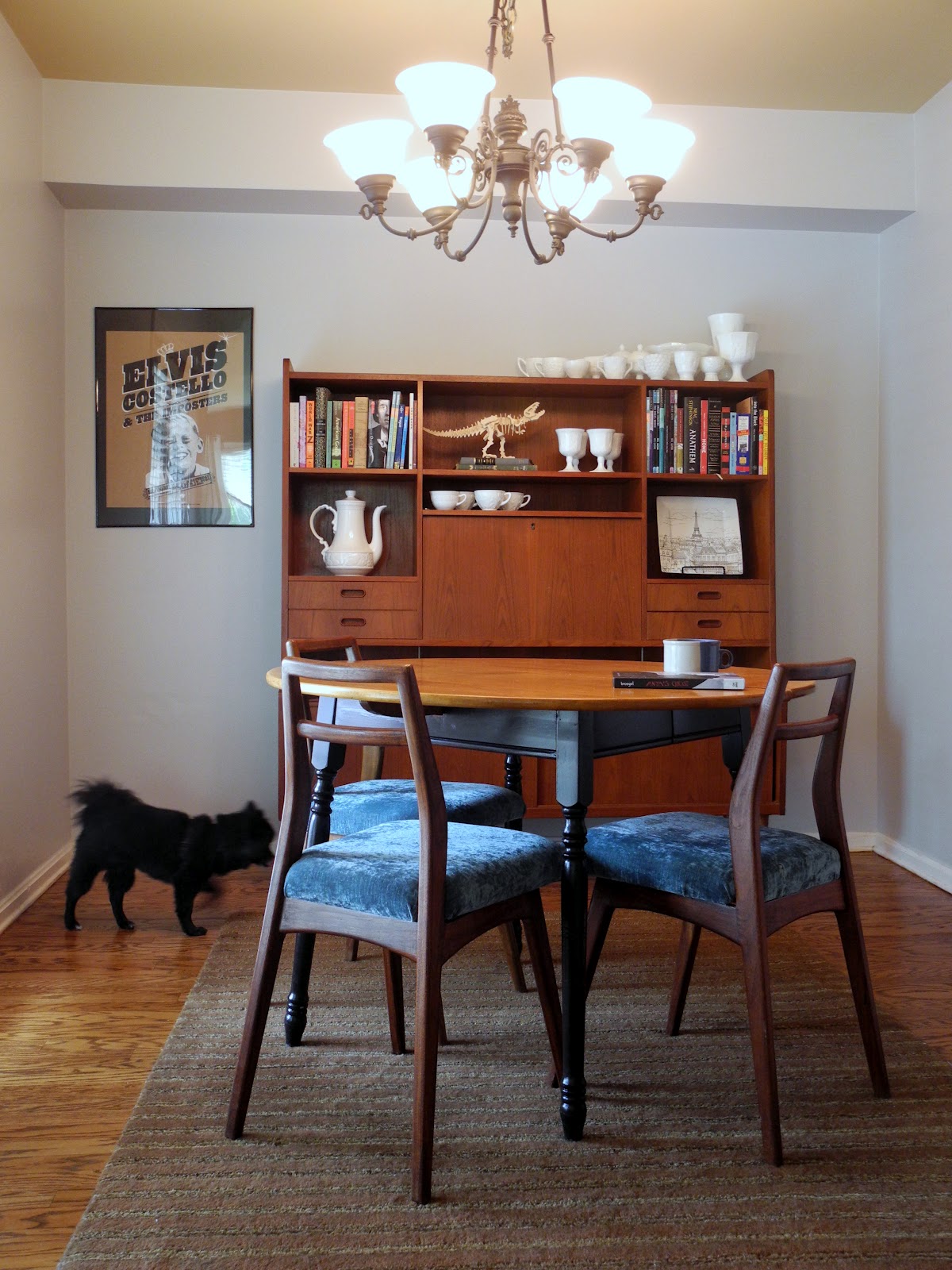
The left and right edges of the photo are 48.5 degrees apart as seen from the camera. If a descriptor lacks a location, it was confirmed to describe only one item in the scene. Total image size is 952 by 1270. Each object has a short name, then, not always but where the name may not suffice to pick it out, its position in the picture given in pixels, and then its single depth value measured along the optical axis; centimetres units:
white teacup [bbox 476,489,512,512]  364
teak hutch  361
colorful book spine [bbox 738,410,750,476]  371
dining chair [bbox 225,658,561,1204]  164
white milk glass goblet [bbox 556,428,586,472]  370
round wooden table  178
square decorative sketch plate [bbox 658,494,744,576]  383
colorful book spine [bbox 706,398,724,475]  371
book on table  194
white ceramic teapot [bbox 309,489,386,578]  367
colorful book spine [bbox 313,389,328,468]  360
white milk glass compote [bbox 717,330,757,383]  375
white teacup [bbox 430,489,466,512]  363
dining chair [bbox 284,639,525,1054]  222
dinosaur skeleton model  375
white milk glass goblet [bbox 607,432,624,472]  374
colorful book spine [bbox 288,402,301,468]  360
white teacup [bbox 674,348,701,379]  371
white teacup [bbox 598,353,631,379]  372
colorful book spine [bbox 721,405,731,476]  372
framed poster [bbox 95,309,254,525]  381
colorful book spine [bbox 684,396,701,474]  370
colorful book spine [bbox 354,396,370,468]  362
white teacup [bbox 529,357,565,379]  372
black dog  288
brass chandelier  208
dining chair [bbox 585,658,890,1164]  174
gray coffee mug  220
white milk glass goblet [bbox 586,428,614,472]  369
